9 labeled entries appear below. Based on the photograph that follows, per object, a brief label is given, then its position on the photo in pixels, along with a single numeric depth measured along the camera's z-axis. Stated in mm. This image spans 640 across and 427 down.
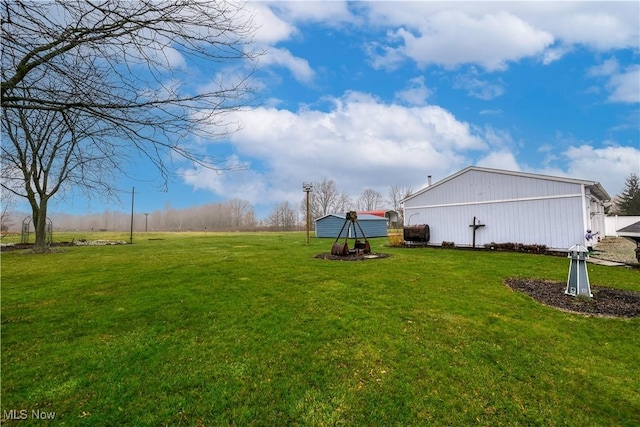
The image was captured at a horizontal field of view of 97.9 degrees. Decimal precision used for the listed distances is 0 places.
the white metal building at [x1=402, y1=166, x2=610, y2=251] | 11047
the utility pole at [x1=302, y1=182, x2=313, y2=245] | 18272
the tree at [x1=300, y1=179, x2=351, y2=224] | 49844
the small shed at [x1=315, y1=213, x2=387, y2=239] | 26522
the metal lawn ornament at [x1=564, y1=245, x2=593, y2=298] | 5295
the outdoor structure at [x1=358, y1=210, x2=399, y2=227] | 37719
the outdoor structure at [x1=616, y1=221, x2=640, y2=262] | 7269
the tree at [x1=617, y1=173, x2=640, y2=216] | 30812
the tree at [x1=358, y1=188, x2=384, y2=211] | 55094
